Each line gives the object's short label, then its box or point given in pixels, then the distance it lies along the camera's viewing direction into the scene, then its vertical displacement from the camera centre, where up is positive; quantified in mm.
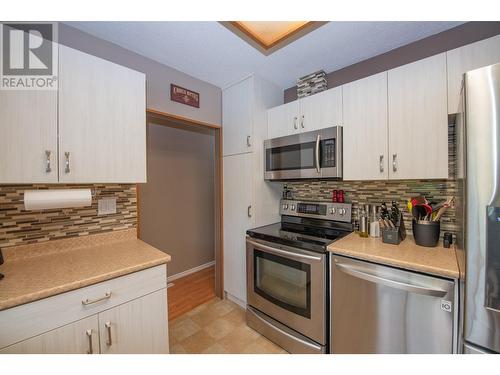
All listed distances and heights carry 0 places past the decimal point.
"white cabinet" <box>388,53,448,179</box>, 1225 +402
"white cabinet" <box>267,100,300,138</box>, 1854 +610
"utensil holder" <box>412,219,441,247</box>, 1284 -303
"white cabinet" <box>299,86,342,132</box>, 1619 +613
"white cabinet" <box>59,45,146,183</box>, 1110 +388
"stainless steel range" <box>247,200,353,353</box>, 1392 -680
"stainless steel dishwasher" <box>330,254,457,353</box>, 1005 -686
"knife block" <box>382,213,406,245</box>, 1357 -331
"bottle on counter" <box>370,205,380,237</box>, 1544 -296
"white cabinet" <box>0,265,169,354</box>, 827 -620
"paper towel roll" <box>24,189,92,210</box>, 1031 -65
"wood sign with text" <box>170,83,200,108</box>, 1855 +840
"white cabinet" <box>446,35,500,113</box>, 1081 +676
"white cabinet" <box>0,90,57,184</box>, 964 +243
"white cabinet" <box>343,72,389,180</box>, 1427 +404
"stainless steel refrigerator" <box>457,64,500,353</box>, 775 -87
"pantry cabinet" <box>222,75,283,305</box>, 1982 +2
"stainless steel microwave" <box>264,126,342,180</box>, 1593 +251
